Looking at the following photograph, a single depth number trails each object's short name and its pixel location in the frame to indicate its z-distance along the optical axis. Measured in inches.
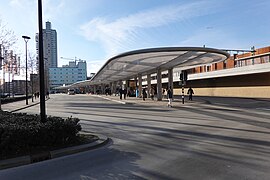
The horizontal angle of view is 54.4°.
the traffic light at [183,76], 1046.9
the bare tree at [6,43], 879.7
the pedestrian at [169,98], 906.0
